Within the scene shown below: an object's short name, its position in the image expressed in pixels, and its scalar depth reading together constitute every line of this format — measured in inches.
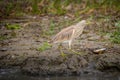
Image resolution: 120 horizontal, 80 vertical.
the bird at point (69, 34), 597.3
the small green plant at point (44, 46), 624.0
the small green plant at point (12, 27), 754.8
